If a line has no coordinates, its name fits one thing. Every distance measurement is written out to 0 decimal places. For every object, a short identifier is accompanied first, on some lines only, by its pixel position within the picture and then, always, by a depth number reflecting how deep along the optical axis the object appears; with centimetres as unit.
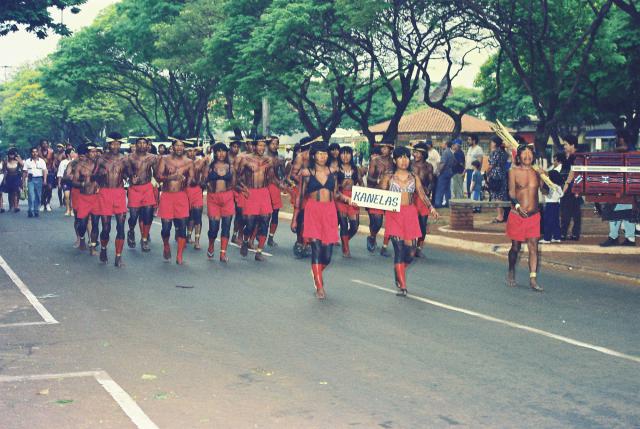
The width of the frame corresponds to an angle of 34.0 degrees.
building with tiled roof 7156
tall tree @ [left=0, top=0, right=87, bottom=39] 2545
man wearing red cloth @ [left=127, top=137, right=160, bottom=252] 1658
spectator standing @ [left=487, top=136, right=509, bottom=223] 2223
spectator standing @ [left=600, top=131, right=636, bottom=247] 1691
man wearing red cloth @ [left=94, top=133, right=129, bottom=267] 1555
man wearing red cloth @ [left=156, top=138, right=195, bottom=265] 1592
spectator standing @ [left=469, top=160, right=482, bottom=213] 2691
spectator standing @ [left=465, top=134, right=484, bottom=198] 2710
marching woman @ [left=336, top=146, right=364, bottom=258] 1686
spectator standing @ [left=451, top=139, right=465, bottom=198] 2759
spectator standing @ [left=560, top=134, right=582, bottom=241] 1848
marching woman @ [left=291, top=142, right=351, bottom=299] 1229
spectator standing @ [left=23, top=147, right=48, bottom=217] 2747
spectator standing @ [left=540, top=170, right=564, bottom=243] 1816
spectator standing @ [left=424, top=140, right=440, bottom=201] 2811
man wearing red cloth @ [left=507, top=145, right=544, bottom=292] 1316
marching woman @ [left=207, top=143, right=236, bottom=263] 1662
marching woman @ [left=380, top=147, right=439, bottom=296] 1233
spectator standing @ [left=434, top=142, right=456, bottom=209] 2716
